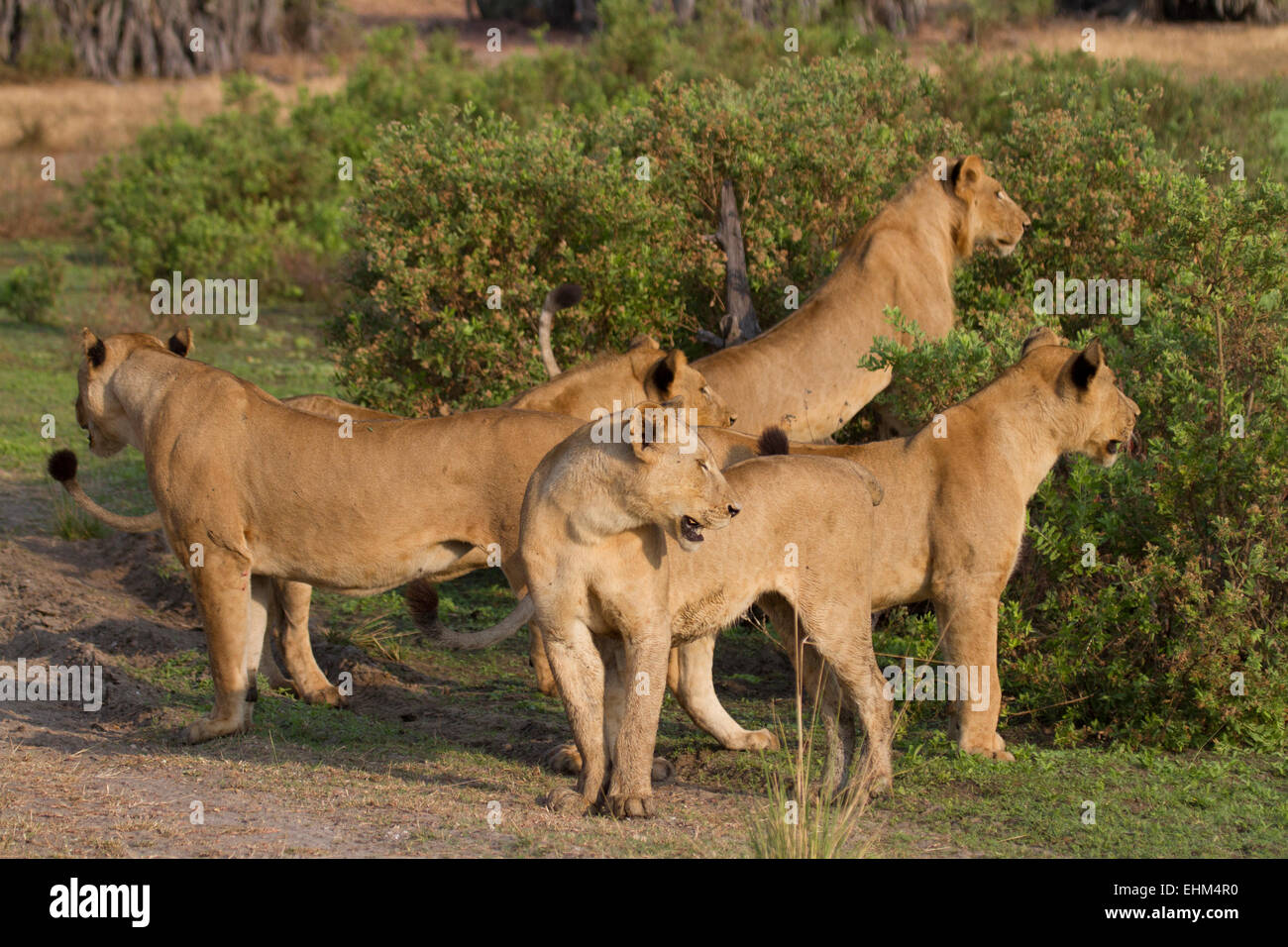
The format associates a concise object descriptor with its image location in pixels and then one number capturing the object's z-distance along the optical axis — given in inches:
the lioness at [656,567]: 488.1
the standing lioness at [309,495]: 594.9
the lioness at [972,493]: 581.3
